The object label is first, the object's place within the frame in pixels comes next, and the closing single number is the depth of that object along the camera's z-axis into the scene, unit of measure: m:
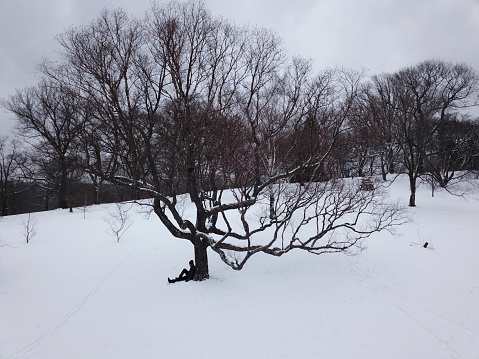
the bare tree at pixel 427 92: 24.08
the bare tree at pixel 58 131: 8.39
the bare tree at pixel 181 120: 8.16
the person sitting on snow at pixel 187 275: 9.41
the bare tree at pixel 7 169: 31.56
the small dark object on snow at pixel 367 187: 12.27
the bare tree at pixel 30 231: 16.12
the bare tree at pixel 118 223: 16.80
